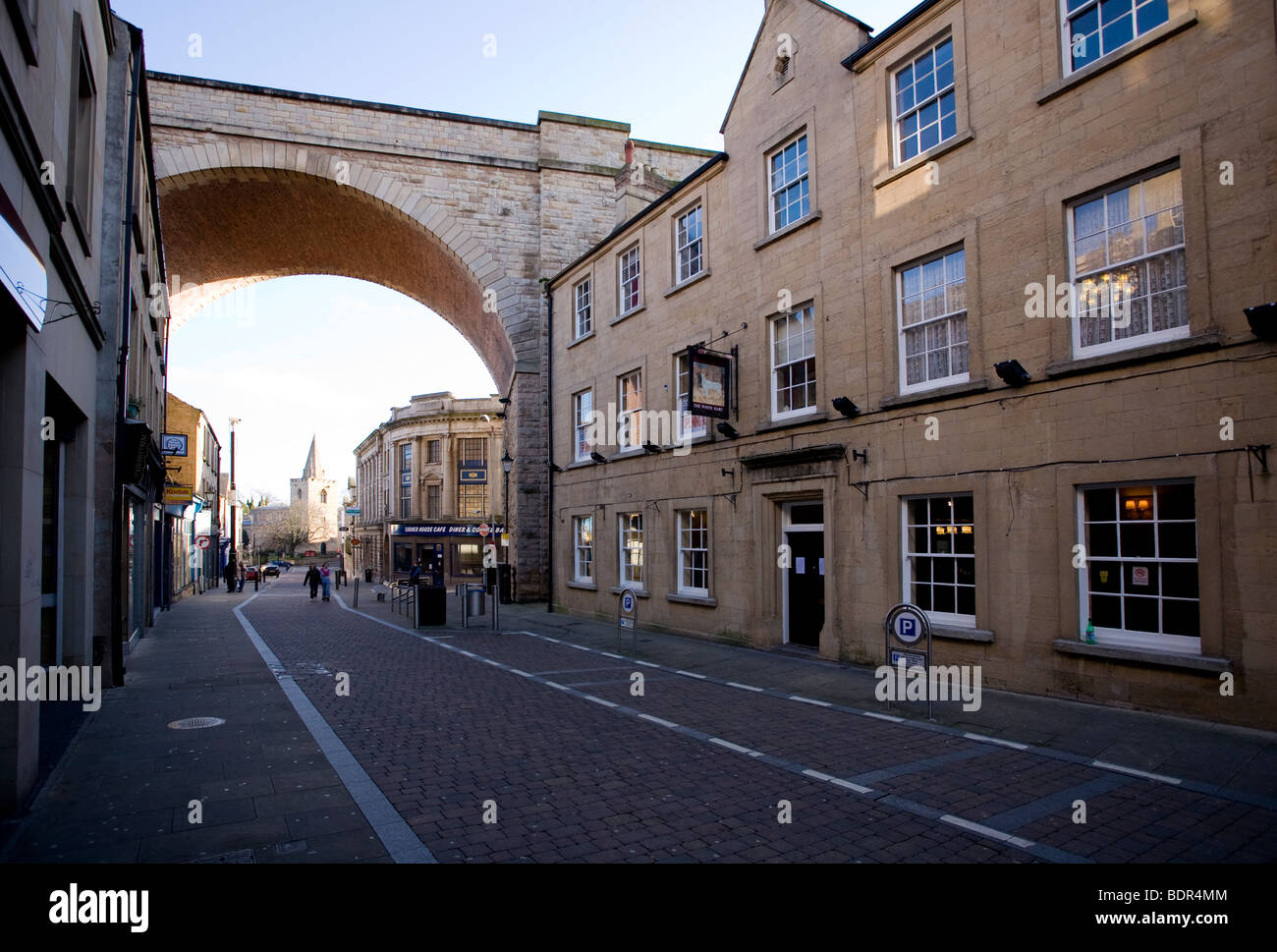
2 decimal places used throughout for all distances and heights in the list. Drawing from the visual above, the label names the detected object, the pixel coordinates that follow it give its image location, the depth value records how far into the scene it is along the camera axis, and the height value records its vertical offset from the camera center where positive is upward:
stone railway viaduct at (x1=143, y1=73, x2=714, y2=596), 25.25 +11.60
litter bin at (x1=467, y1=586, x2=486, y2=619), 18.94 -2.15
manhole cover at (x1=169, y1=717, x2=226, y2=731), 8.11 -2.19
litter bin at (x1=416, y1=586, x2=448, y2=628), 18.55 -2.17
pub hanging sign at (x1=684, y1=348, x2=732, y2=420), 13.85 +2.39
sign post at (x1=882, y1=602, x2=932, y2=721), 8.70 -1.48
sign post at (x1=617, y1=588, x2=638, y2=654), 13.77 -1.76
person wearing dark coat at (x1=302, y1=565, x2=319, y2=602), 31.98 -2.55
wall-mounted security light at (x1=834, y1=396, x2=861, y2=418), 11.62 +1.58
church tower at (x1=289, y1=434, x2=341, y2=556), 130.23 +4.48
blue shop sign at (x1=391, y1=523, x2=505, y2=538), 48.78 -0.83
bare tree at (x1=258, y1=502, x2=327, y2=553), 104.88 -1.50
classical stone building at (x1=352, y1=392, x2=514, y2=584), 52.53 +2.51
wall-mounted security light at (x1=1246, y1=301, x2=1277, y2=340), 6.98 +1.70
